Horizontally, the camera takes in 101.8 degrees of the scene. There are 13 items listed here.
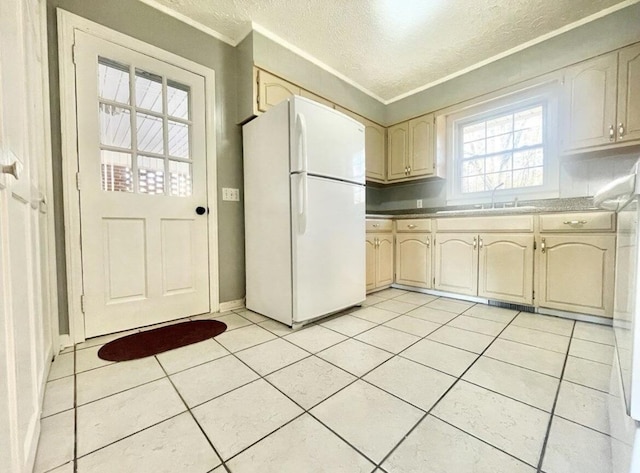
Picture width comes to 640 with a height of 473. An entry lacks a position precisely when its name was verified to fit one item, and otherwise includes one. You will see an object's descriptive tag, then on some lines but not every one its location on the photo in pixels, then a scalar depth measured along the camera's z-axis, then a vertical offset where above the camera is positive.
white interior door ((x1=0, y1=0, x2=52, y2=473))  0.57 -0.06
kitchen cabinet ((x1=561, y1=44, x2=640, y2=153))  1.96 +0.98
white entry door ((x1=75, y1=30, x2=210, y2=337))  1.68 +0.30
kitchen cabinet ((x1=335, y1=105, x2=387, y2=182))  3.22 +1.01
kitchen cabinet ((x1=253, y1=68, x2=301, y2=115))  2.15 +1.19
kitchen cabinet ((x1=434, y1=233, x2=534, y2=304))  2.19 -0.36
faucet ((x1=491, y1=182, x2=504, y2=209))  2.77 +0.34
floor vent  2.20 -0.71
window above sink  2.50 +0.88
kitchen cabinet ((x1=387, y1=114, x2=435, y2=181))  3.08 +0.97
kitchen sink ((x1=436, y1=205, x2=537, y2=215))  2.17 +0.14
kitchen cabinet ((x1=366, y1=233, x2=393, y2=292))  2.75 -0.36
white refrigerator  1.81 +0.13
